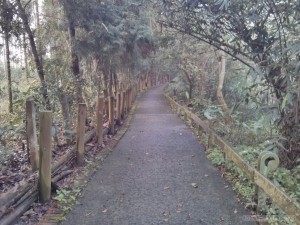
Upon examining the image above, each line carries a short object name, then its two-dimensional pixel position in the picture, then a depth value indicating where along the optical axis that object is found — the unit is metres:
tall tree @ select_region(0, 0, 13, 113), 6.97
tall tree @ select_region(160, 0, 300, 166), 4.46
